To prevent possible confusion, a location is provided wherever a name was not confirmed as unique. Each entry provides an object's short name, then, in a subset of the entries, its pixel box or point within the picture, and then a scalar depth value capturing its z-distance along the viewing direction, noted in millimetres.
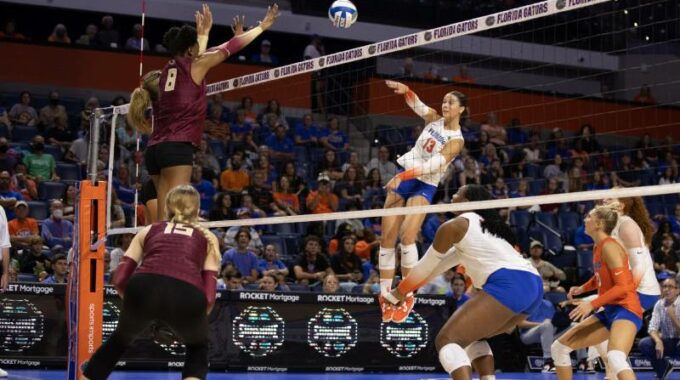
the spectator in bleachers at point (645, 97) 25616
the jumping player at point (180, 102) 8914
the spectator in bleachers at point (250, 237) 15934
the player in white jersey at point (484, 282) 7953
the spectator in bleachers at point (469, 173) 17844
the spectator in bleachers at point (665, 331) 14375
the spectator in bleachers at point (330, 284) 14867
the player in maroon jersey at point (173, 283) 7000
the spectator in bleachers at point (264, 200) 17031
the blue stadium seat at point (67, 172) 17766
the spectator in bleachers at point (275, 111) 20328
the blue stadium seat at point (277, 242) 17078
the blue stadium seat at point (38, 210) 16312
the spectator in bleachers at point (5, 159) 16688
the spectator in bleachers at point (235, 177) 17953
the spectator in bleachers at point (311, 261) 15763
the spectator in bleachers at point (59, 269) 13750
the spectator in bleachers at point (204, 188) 17188
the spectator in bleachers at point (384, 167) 18406
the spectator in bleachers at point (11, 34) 21380
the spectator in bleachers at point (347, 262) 16094
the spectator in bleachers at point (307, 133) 19781
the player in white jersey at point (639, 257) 9578
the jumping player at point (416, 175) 10234
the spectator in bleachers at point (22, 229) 14805
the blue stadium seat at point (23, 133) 18734
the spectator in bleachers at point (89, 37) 22312
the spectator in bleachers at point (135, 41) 22703
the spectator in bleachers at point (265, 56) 23603
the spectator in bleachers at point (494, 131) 21312
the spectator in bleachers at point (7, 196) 15484
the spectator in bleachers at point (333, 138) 19578
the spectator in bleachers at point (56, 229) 15188
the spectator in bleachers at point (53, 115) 19062
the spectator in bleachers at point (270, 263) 15617
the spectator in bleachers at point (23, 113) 19016
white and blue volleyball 11492
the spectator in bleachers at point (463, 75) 23322
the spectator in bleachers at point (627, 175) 22500
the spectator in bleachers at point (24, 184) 16591
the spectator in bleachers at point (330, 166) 18531
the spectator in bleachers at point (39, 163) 17219
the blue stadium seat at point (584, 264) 17875
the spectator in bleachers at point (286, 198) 17203
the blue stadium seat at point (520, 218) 19745
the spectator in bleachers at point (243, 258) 15258
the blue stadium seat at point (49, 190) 17016
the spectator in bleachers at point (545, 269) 16734
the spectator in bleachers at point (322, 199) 17391
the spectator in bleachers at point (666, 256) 18250
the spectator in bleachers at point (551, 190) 19656
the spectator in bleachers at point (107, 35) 22484
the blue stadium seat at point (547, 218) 20109
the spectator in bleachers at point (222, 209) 15898
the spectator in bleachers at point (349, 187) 17672
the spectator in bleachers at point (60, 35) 21984
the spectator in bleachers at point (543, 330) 15312
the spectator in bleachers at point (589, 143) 23125
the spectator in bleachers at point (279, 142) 19569
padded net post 9773
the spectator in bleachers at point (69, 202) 15623
